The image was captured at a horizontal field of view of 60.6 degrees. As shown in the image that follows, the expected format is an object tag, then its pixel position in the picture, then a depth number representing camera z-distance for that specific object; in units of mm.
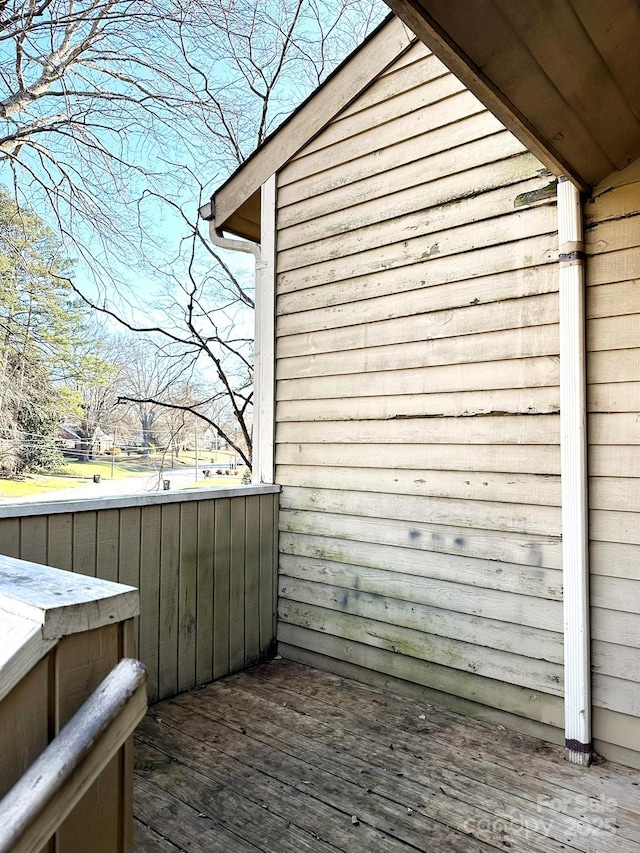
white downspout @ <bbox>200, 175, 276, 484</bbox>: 3174
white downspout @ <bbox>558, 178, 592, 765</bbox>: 2004
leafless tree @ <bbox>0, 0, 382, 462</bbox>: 5113
